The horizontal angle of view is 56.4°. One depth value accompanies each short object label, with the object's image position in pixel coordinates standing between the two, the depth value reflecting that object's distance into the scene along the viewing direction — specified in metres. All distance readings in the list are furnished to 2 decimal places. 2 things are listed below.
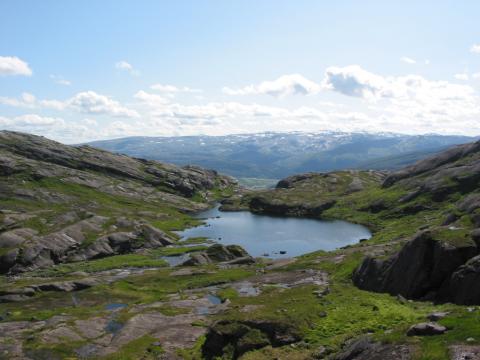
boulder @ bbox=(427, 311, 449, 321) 38.84
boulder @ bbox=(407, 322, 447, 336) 33.12
